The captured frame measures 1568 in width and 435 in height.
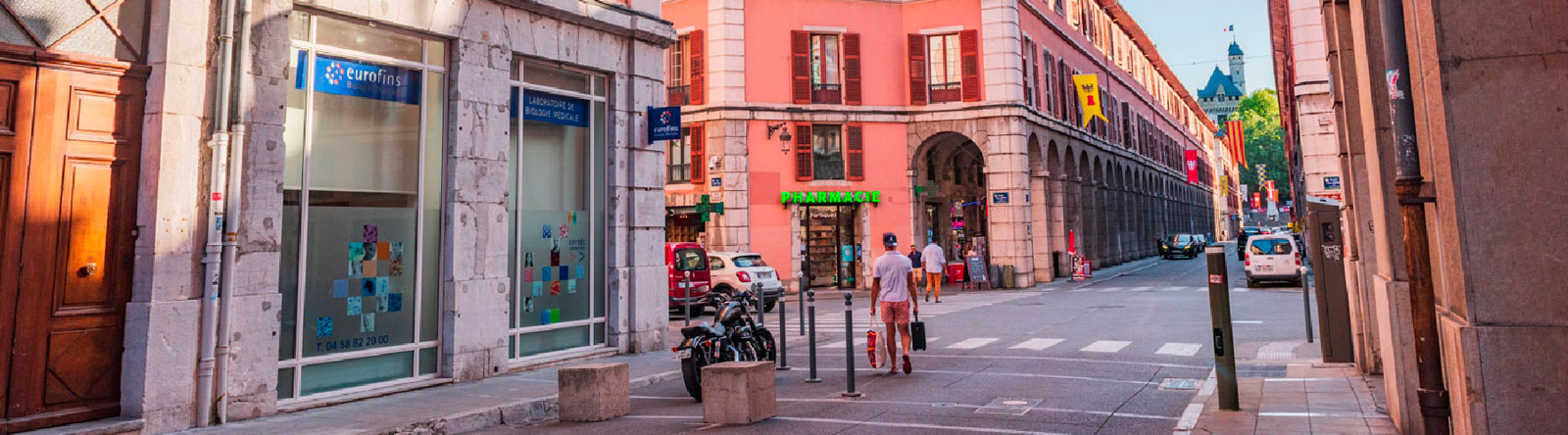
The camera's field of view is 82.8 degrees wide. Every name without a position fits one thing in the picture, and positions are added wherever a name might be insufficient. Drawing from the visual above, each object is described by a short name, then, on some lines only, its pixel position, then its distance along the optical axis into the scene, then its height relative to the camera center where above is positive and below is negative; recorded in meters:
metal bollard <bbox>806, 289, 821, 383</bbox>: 9.78 -0.85
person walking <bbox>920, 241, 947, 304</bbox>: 23.11 +0.14
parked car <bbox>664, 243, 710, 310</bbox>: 20.17 +0.08
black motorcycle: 8.79 -0.72
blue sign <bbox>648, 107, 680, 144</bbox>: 12.28 +2.07
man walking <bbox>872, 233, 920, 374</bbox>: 10.25 -0.23
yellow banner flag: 35.50 +6.94
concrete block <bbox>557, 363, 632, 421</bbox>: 7.91 -1.05
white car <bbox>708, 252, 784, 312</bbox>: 21.19 -0.05
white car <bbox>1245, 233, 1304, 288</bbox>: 25.16 +0.04
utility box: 9.97 -0.46
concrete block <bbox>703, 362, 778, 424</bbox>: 7.42 -1.01
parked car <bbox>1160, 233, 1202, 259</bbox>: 50.75 +0.96
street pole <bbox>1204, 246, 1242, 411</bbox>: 7.28 -0.56
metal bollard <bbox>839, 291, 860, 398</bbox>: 8.62 -0.74
